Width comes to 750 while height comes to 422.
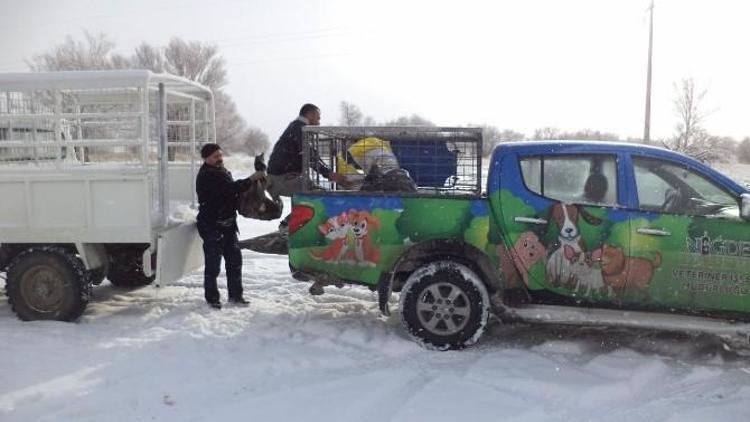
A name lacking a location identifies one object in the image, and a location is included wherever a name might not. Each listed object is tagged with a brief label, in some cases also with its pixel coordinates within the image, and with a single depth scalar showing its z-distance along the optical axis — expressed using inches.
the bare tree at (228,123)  2142.0
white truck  237.5
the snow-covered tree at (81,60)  1903.3
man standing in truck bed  276.2
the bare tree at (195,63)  2110.0
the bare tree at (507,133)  1294.3
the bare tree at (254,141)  2674.7
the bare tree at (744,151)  2216.5
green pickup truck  200.7
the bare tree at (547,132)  1179.9
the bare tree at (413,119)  1780.9
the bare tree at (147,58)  2095.2
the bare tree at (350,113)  1824.6
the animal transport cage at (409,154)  233.0
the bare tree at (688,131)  1019.6
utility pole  1088.8
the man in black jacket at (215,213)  257.0
